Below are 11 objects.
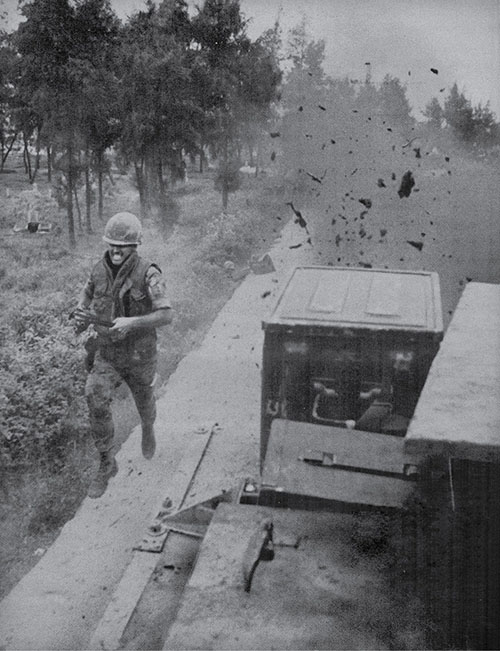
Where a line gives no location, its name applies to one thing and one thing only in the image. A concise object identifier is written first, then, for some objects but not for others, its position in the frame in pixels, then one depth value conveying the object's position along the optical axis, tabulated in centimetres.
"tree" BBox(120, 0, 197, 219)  1464
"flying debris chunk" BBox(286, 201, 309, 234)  1909
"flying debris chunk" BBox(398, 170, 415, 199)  1761
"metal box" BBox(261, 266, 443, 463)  520
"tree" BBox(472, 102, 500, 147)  2809
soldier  522
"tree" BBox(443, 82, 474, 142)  2908
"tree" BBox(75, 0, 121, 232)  1346
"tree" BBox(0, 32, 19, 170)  1489
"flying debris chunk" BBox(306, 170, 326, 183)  2475
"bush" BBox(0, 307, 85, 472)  590
